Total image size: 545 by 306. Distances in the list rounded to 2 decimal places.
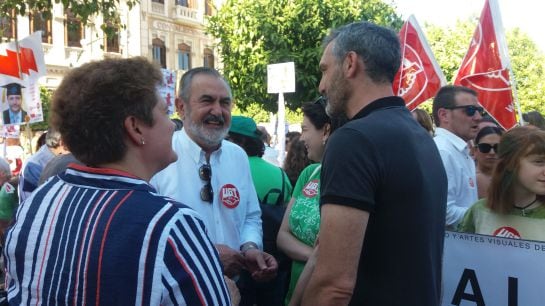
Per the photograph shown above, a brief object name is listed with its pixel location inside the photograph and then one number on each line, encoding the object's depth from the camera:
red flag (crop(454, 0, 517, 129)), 5.78
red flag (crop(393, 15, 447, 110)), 6.72
